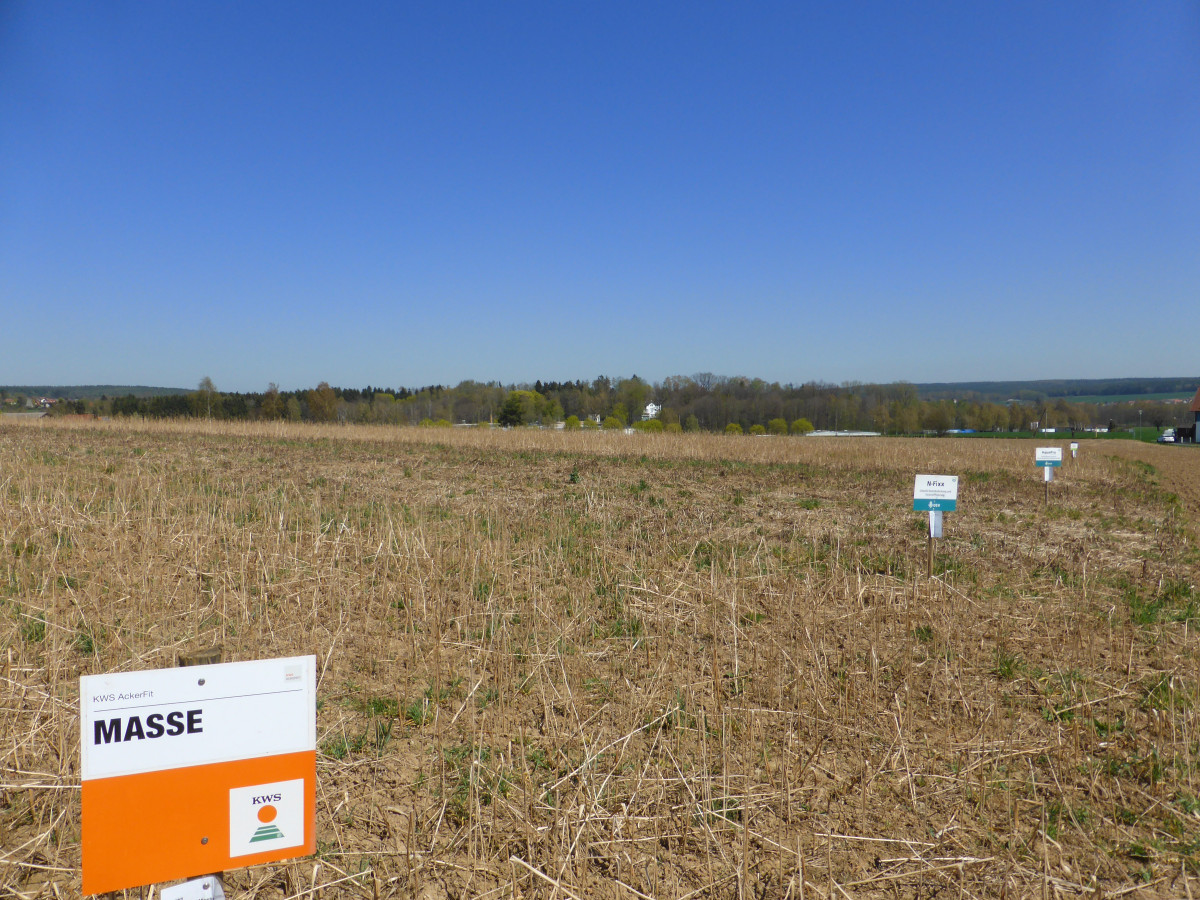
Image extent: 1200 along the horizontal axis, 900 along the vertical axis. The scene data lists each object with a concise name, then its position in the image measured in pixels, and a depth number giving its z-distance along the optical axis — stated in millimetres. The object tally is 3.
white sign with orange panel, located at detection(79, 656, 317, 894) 1608
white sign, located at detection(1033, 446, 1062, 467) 14656
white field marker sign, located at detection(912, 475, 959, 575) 7391
